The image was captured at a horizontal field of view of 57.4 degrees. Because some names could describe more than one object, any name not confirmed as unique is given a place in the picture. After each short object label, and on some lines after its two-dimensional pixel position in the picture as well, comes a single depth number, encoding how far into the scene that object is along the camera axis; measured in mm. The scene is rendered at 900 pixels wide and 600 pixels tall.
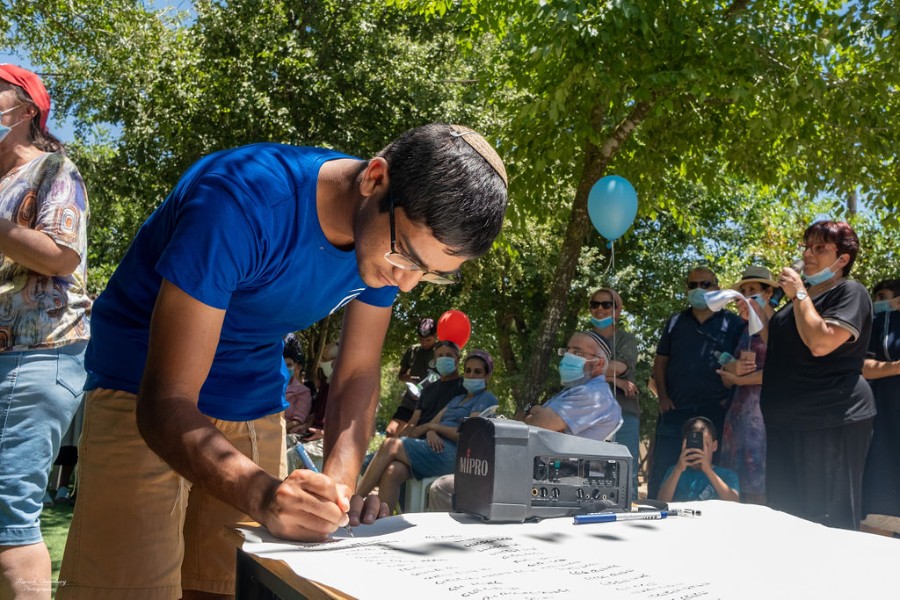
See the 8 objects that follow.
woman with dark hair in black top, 4055
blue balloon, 6980
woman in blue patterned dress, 5020
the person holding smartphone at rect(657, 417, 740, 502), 4660
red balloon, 8672
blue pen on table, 1906
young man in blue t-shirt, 1495
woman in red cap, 2314
